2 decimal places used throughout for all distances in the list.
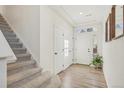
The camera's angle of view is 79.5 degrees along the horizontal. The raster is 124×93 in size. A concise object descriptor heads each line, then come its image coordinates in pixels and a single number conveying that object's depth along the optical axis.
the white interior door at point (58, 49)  2.69
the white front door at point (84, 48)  4.18
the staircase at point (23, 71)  1.42
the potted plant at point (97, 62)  3.53
